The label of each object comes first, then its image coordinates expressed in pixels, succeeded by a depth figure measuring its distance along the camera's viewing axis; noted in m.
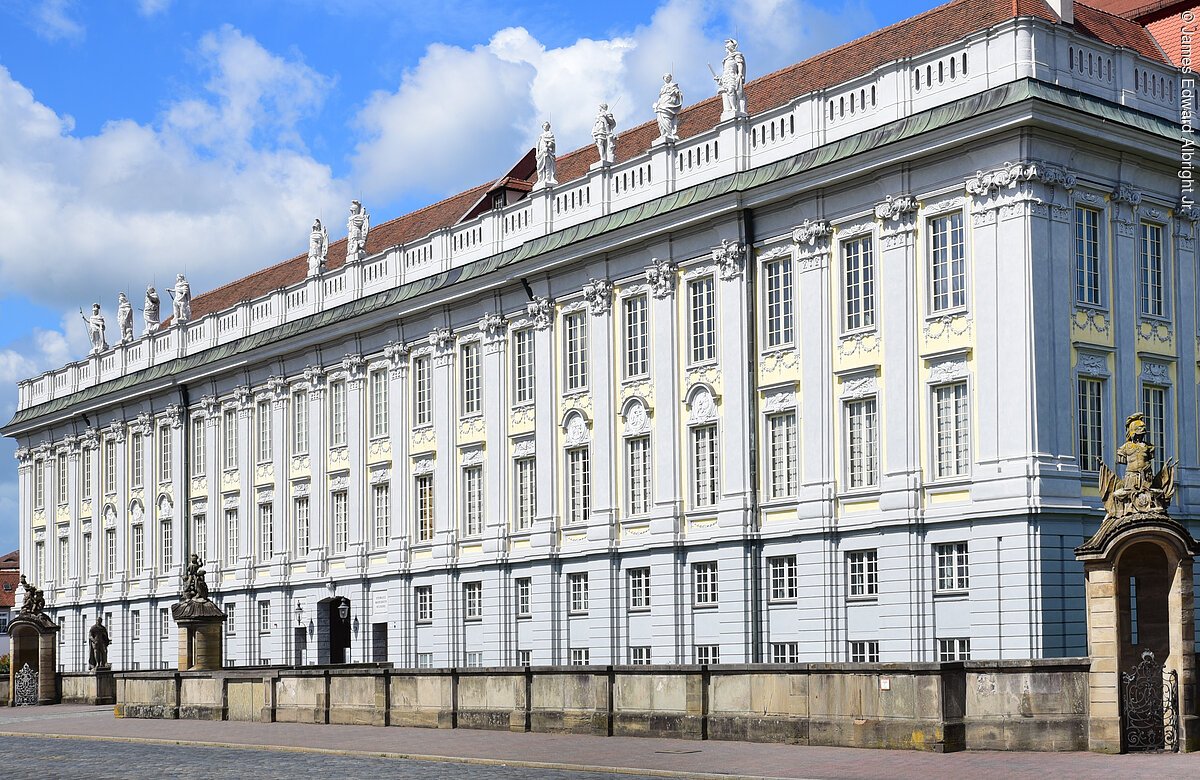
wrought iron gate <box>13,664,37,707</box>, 61.22
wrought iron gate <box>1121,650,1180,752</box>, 28.17
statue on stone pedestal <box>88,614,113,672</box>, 73.19
